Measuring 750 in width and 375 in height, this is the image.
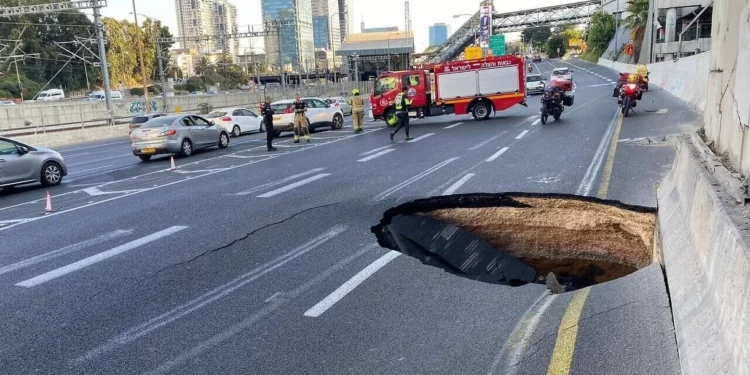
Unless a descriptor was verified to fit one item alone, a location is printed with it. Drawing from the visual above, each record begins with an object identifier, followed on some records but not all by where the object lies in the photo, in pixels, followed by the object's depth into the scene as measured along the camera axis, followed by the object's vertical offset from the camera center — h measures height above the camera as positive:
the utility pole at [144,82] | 36.41 +0.83
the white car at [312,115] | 23.84 -1.26
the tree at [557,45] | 124.94 +6.52
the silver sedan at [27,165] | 12.92 -1.55
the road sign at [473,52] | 45.91 +2.14
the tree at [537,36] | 138.88 +10.04
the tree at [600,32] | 79.94 +5.93
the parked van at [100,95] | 56.55 +0.16
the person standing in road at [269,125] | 18.48 -1.20
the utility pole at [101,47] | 28.25 +2.55
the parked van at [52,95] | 58.92 +0.44
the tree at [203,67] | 102.79 +4.48
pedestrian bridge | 88.81 +9.37
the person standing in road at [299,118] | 19.99 -1.12
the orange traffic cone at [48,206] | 10.11 -1.93
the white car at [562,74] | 35.50 +0.04
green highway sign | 65.25 +3.86
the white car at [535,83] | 38.25 -0.52
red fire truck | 23.89 -0.33
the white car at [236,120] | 26.23 -1.41
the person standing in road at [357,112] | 22.52 -1.13
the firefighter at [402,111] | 18.02 -0.94
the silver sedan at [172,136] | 18.02 -1.42
